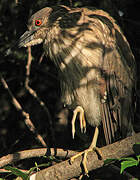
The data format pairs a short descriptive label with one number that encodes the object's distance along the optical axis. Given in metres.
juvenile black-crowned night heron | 5.36
